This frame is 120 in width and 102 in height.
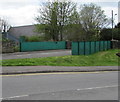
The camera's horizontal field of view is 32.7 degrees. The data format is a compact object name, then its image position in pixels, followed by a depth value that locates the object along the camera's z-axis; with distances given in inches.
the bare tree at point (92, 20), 1717.5
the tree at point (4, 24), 2329.7
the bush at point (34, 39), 1506.4
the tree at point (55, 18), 1637.6
